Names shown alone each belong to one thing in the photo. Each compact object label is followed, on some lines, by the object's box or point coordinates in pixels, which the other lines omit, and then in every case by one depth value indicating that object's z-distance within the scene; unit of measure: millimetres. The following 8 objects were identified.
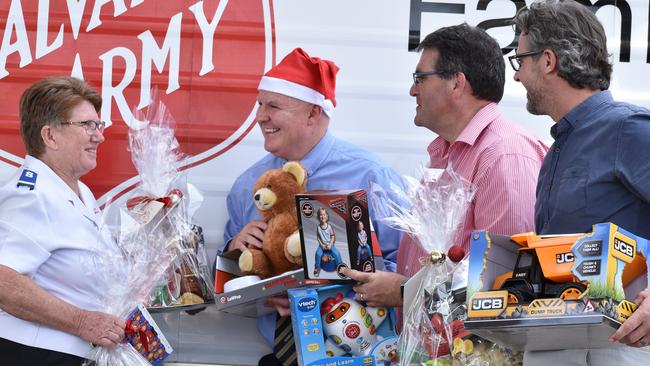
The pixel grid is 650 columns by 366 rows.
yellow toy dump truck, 4957
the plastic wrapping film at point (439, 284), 5809
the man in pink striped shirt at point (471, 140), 6348
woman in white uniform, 6574
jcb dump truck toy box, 4734
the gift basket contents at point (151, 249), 6660
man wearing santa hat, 7559
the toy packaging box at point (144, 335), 6637
